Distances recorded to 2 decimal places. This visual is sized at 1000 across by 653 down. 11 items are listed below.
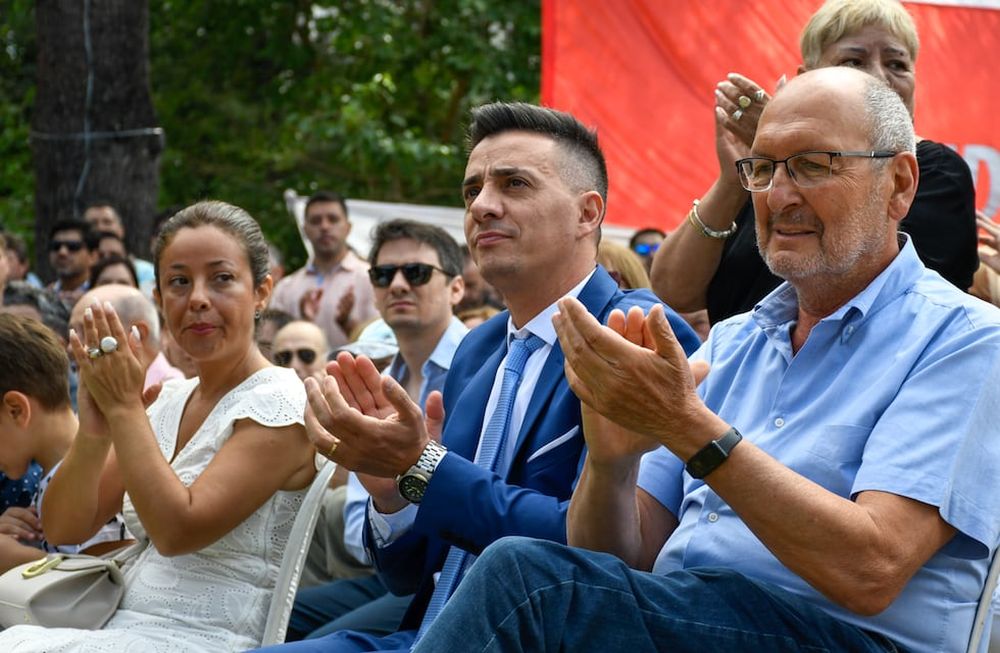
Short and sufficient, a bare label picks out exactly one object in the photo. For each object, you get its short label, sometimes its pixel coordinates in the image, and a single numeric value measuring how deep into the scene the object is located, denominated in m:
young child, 4.65
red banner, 8.13
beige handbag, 3.94
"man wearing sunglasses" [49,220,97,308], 9.91
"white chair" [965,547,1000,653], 2.68
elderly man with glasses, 2.53
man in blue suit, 3.16
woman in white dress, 3.84
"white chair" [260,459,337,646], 3.88
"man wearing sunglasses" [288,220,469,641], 5.16
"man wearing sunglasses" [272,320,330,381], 7.17
